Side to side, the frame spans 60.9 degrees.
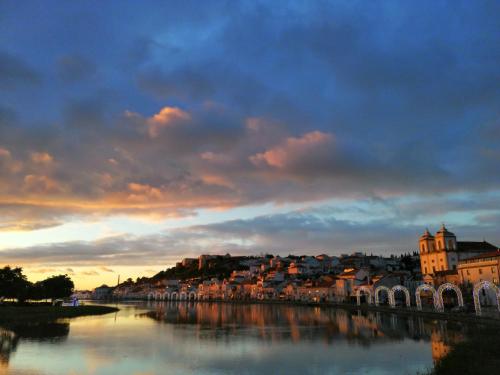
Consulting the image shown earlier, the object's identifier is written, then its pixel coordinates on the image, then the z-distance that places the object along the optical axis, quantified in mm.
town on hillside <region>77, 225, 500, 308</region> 62031
